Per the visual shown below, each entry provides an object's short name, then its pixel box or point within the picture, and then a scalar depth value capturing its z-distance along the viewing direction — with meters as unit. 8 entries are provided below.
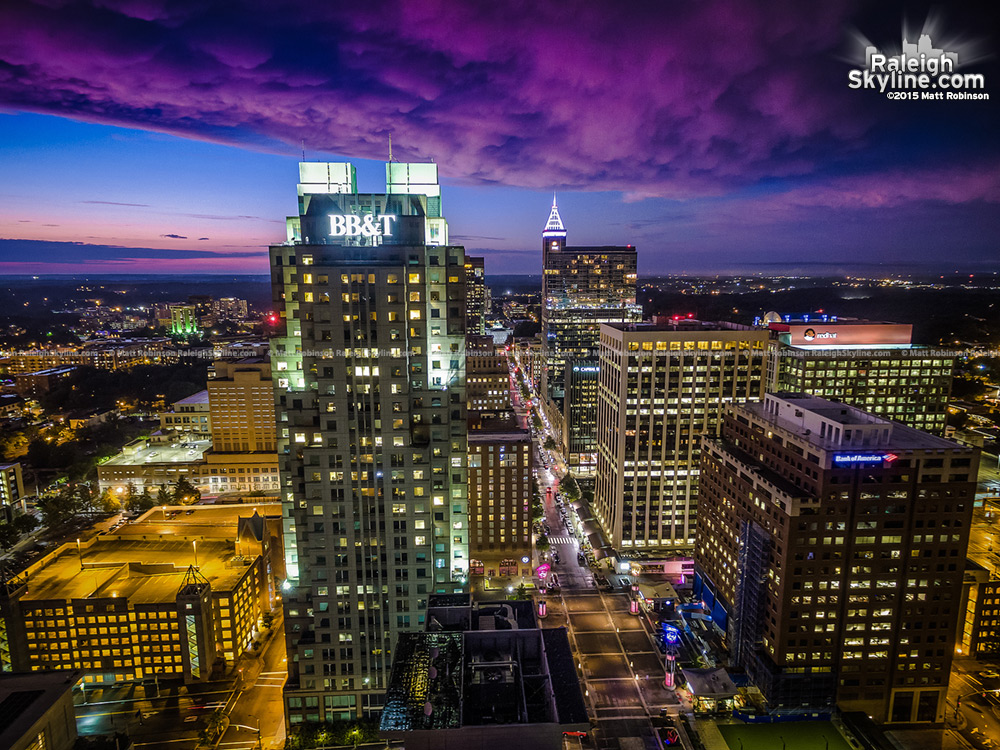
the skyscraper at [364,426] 63.72
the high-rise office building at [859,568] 72.56
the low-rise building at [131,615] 82.69
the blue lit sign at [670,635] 87.00
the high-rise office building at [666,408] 115.56
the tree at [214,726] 72.38
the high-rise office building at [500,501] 112.94
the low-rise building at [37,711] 60.10
